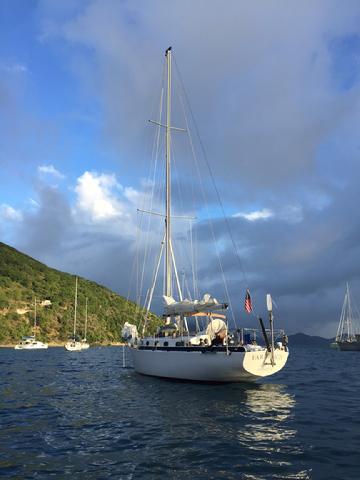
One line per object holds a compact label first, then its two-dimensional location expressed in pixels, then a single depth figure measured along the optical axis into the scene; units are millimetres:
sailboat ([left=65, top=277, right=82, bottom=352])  93938
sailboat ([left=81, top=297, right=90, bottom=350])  98838
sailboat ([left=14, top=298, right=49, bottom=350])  92638
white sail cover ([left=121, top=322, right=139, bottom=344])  39381
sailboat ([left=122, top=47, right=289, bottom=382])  27031
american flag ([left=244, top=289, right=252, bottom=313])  28969
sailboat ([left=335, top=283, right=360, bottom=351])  118750
